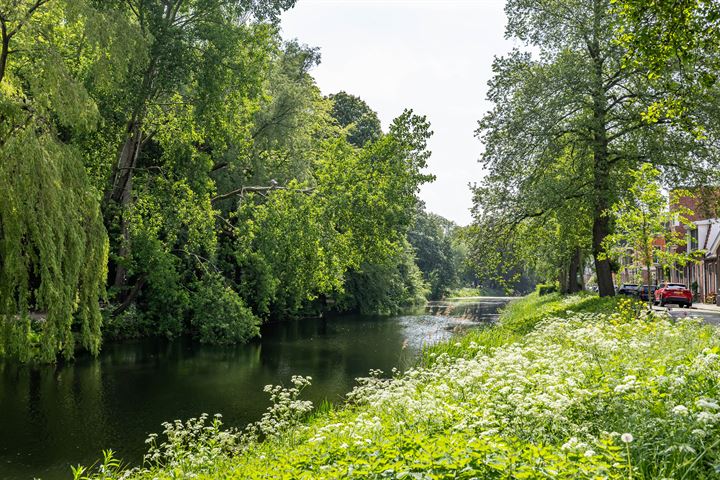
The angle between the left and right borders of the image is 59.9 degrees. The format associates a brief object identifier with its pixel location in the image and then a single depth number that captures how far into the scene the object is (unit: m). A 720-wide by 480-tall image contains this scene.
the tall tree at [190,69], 19.88
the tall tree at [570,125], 22.06
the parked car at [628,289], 39.18
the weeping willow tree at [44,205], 10.98
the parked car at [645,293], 30.84
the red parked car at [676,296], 34.62
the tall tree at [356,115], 48.84
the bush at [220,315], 23.11
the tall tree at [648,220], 18.85
